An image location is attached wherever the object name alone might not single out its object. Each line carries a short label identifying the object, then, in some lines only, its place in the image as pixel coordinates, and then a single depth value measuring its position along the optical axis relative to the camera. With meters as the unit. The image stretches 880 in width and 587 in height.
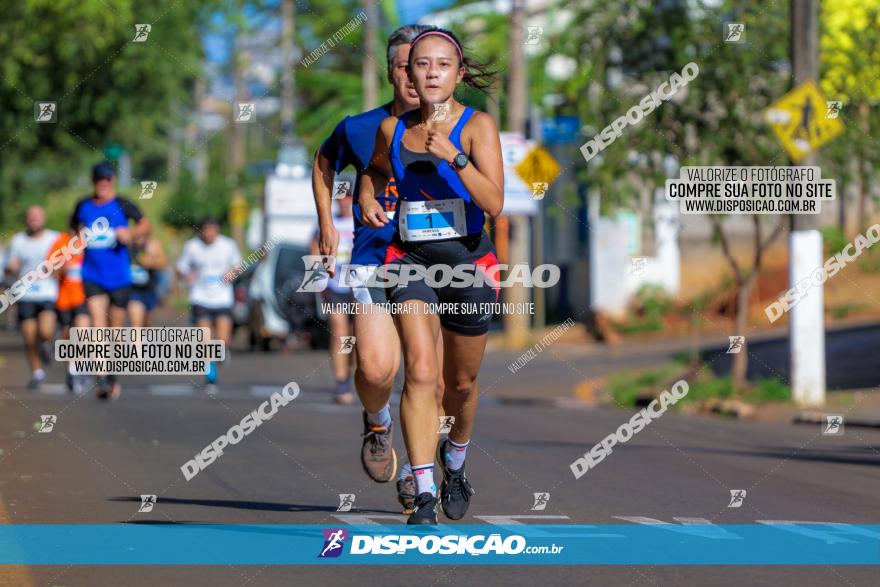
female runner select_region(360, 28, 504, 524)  7.07
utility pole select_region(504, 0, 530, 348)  25.52
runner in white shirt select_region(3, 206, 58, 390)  17.36
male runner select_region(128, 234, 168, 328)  15.62
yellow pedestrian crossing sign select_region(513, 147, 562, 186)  21.30
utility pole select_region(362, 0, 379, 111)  31.75
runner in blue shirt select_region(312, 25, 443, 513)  7.77
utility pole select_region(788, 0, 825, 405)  15.91
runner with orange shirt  15.48
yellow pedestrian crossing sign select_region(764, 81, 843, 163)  15.36
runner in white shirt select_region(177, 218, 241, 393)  17.62
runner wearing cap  14.98
